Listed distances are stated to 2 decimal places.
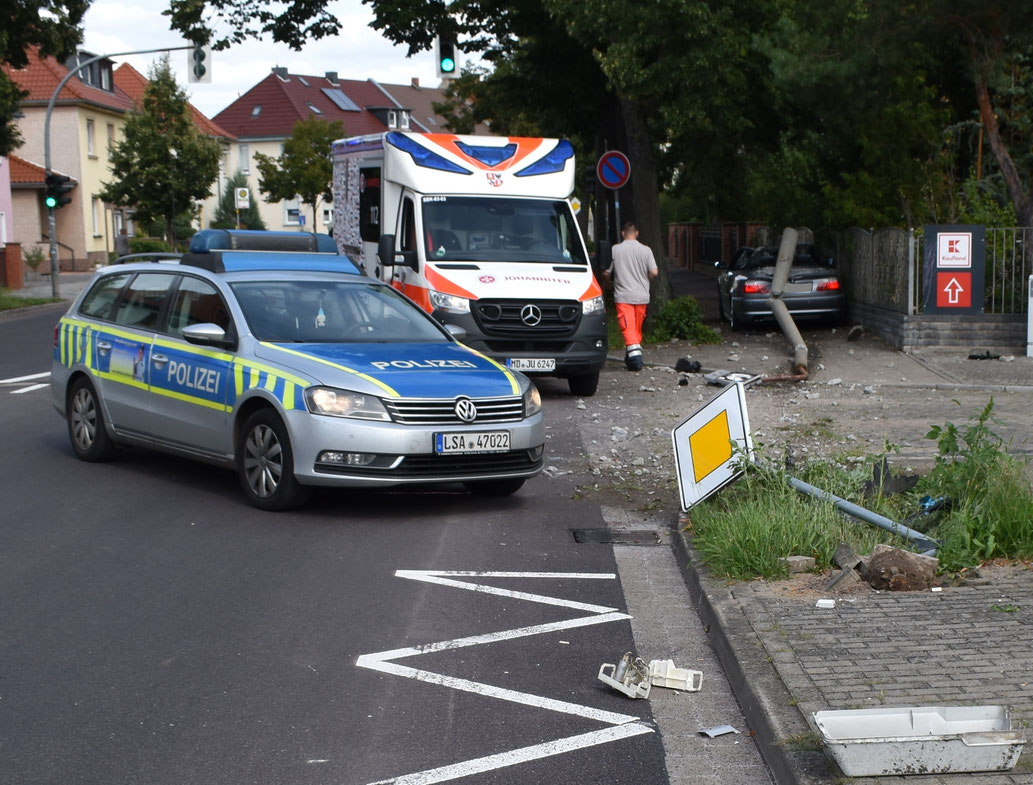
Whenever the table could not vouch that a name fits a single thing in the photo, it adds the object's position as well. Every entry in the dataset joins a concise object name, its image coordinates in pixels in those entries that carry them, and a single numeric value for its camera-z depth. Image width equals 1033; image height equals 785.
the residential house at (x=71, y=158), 58.62
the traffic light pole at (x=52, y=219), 34.28
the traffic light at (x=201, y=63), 27.41
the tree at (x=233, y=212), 81.38
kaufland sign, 19.73
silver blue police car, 8.72
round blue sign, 20.89
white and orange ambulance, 15.40
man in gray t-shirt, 18.31
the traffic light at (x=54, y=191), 34.41
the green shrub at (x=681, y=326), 22.31
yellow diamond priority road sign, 7.71
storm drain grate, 8.41
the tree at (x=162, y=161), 51.75
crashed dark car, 23.39
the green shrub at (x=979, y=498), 6.99
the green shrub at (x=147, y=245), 54.91
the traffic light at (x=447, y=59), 20.14
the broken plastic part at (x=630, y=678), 5.33
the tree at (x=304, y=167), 76.44
